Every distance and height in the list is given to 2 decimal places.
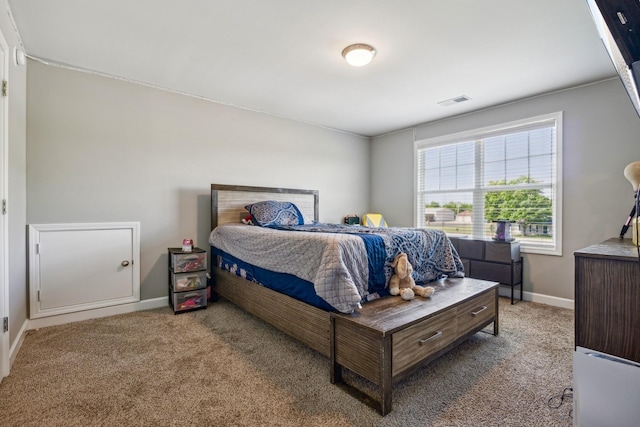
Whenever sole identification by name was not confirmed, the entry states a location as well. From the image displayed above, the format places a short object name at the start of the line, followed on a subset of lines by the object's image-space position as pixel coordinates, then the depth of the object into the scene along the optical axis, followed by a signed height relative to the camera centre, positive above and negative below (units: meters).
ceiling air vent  3.38 +1.32
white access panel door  2.50 -0.51
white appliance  1.05 -0.68
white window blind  3.29 +0.38
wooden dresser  1.50 -0.48
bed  1.49 -0.68
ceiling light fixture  2.32 +1.27
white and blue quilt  1.68 -0.32
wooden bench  1.46 -0.70
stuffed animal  2.01 -0.49
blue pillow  3.30 -0.03
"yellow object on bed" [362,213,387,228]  4.71 -0.14
